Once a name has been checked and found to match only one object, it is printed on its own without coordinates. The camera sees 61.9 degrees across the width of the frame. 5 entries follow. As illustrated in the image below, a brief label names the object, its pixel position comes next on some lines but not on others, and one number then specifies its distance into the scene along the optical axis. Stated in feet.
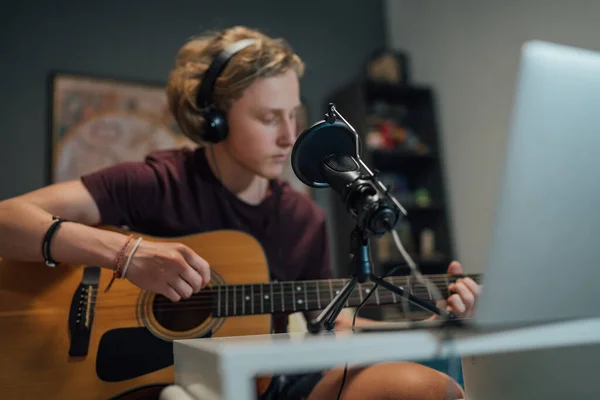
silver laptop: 1.55
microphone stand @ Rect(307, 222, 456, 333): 2.09
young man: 3.26
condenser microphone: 2.06
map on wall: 7.22
